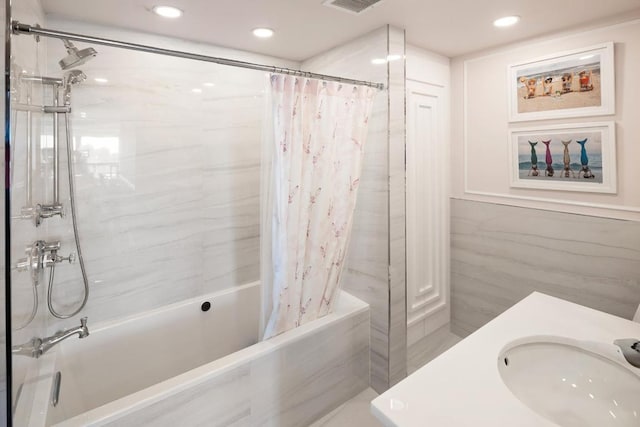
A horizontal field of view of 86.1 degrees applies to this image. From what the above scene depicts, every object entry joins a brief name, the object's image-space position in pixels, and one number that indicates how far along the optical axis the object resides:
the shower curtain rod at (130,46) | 1.12
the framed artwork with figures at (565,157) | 2.04
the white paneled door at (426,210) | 2.56
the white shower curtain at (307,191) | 1.78
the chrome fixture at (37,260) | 1.42
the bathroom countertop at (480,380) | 0.88
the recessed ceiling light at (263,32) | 2.15
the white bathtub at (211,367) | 1.55
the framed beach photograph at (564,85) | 2.01
